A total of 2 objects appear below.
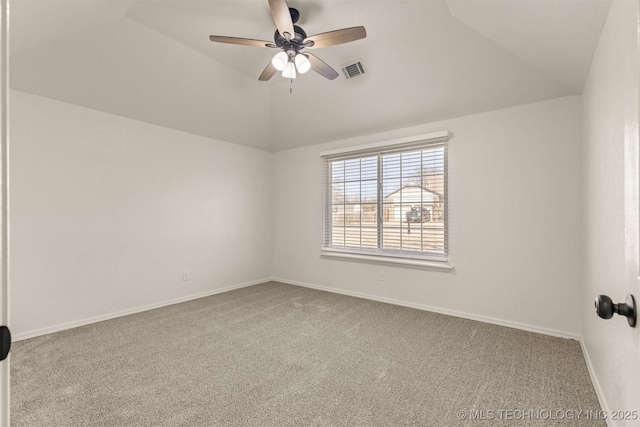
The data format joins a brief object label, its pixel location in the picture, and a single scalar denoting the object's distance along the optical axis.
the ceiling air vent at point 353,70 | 3.35
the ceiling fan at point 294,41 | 2.28
